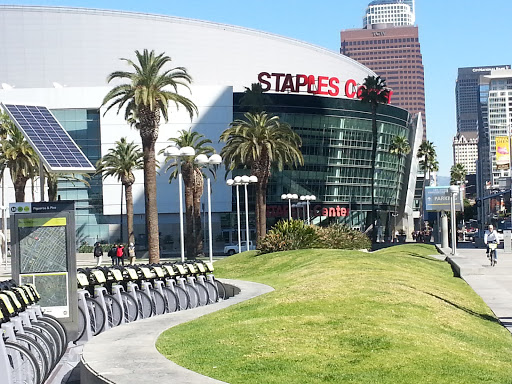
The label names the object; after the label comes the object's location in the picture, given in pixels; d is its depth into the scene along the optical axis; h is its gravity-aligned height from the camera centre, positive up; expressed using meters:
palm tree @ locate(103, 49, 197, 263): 48.00 +4.19
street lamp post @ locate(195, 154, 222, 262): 33.94 +0.89
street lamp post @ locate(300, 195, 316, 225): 81.75 -1.39
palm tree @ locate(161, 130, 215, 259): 73.38 -0.47
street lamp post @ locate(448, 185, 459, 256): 47.78 -1.28
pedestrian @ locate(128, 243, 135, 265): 60.00 -4.44
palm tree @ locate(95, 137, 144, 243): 82.97 +1.76
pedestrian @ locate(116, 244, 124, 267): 58.20 -4.26
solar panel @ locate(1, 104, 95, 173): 17.25 +0.93
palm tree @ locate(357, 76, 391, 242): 100.94 +9.35
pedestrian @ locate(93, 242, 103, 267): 61.05 -4.44
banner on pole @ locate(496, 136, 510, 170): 95.88 +2.80
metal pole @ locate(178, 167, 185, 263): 31.88 -1.77
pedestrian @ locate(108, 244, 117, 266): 60.40 -4.49
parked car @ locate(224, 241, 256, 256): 87.44 -6.22
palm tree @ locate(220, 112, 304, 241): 63.28 +2.48
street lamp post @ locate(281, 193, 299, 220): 72.50 -1.13
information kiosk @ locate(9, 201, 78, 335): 15.05 -1.09
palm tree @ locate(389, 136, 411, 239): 128.75 +4.69
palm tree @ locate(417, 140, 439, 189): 140.88 +3.75
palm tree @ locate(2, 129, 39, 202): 67.94 +2.06
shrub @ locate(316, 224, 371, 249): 48.03 -3.09
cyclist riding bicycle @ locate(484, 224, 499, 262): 37.94 -2.38
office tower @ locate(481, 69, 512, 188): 94.97 +1.21
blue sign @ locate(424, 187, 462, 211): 84.32 -1.87
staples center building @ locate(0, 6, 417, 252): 106.62 +9.91
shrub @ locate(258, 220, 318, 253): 42.62 -2.60
